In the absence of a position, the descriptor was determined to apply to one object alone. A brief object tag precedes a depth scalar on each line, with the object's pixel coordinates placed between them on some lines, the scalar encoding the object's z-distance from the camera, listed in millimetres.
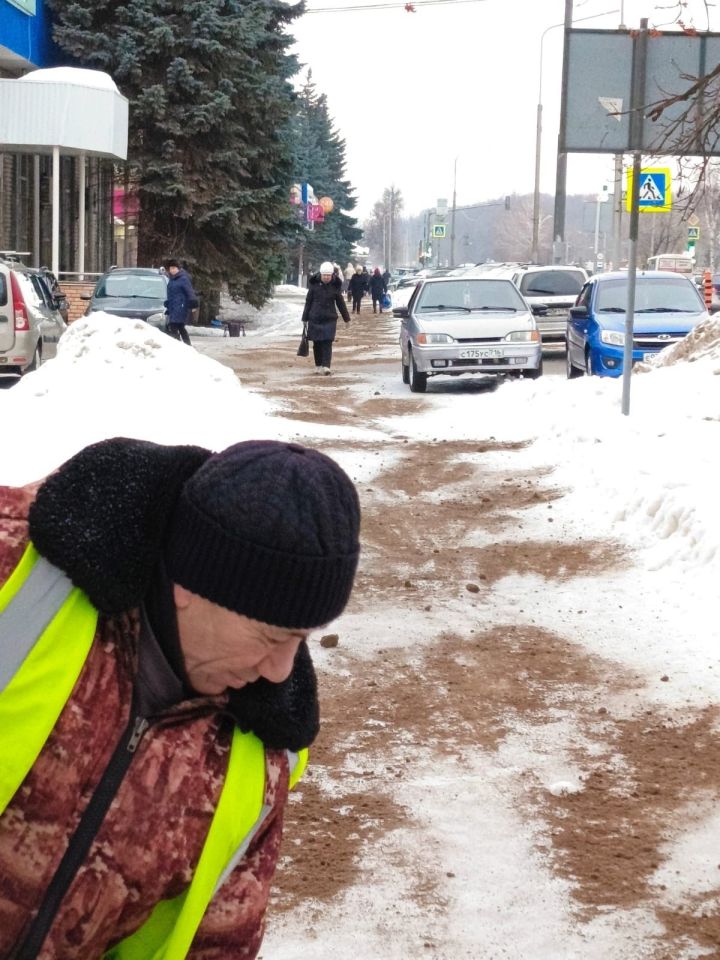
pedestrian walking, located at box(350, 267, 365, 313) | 52625
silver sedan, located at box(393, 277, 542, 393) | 18188
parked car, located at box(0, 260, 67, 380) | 18578
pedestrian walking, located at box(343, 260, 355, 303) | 59903
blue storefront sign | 31453
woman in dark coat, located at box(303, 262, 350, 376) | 20953
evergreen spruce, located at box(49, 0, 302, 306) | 32688
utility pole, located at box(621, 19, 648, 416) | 10867
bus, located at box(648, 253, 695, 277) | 67688
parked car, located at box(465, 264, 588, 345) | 26281
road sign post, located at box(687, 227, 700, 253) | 72125
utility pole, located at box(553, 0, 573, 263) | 37281
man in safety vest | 1725
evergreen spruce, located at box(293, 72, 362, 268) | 76125
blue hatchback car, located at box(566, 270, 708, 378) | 17734
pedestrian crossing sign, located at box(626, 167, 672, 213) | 12328
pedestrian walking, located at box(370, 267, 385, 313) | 53438
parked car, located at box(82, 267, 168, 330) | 25188
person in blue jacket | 23047
